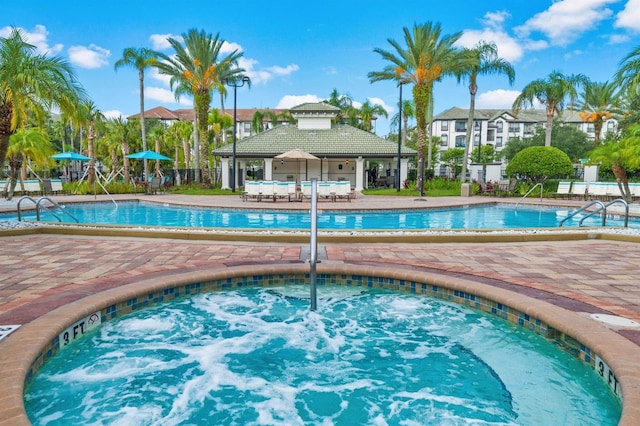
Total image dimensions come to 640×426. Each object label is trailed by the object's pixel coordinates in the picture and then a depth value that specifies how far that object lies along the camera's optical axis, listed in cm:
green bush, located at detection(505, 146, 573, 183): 2338
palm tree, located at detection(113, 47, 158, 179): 2842
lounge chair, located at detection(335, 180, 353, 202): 1950
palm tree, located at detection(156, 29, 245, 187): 2727
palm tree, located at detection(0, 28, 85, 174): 967
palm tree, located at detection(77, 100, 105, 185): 2506
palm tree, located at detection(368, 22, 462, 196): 2423
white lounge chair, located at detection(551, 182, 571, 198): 2261
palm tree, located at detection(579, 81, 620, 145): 3947
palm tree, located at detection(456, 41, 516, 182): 2952
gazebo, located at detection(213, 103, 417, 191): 2831
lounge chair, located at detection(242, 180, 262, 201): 1905
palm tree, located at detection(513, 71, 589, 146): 3055
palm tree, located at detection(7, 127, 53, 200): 1850
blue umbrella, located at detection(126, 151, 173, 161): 2504
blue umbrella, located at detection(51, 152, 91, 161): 2450
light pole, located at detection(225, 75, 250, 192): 2248
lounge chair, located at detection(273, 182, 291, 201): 1894
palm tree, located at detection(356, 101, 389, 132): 4534
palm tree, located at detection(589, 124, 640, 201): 1673
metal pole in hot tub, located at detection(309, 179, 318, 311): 520
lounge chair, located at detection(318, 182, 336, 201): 1931
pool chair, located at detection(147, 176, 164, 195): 2445
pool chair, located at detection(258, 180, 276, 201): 1897
